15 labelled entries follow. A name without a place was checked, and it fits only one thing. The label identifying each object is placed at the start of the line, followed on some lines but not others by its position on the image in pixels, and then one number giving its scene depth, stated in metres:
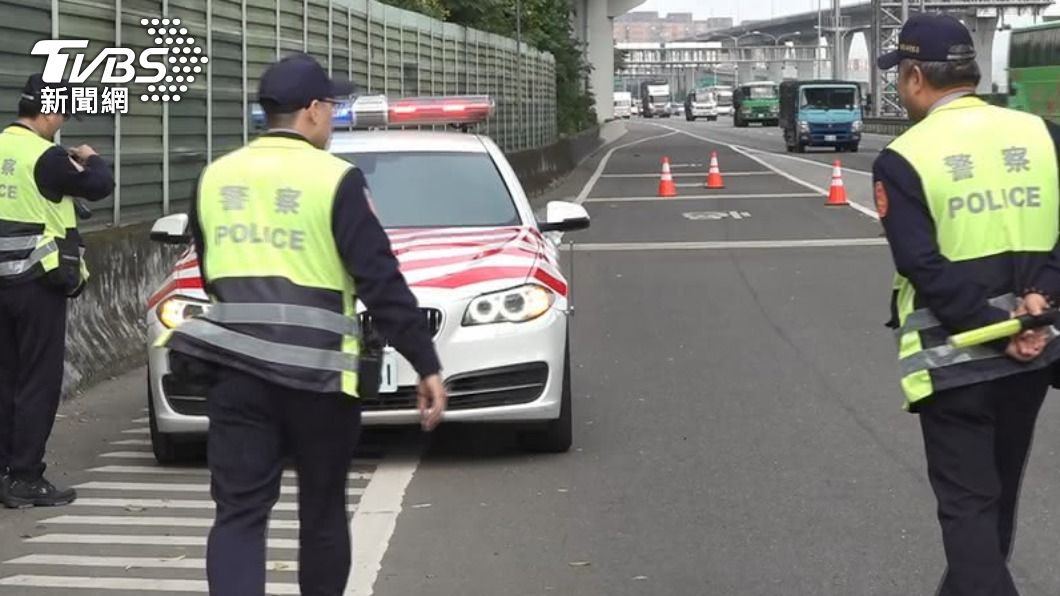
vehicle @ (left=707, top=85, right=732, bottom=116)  141.50
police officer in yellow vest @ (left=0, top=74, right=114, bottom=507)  7.61
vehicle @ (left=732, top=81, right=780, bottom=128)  96.44
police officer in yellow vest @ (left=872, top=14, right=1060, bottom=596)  4.70
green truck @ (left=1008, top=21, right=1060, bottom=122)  39.97
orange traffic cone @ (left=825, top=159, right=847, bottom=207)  27.92
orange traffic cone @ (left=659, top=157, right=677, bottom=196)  32.28
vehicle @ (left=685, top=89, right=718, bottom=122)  132.00
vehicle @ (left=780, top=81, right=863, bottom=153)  56.88
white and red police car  8.27
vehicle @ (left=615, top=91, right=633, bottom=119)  137.88
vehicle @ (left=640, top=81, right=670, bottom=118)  156.00
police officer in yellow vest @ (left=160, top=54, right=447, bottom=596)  4.72
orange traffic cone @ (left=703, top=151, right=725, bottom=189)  34.28
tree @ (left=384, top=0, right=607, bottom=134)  35.12
